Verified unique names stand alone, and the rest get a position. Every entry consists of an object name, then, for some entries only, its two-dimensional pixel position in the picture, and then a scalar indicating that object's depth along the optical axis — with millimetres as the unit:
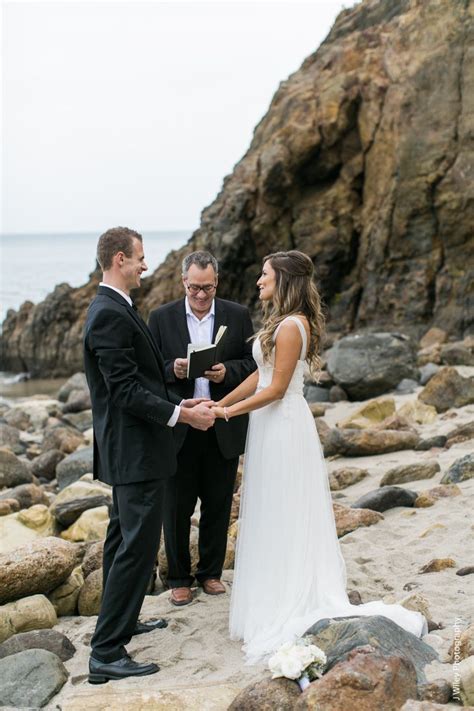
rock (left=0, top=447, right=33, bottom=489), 11367
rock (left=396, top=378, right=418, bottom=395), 14016
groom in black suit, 4836
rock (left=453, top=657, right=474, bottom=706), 3988
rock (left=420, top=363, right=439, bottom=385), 14566
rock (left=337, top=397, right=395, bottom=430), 12422
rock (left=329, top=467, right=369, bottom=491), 9117
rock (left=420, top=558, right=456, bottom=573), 6043
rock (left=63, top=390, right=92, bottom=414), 18344
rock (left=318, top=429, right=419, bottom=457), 10234
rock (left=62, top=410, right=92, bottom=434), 16625
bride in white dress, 5227
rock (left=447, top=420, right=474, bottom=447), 10016
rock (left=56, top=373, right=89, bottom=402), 21047
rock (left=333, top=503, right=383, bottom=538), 7215
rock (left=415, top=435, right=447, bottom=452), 10008
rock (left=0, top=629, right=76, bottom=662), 5344
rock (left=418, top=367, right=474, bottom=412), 12297
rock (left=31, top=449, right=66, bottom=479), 12578
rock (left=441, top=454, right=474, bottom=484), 8148
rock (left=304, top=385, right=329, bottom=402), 14703
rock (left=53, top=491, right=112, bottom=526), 8852
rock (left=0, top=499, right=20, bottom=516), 9573
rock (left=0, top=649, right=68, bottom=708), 4730
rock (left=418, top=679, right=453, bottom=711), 4059
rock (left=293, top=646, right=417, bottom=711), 3873
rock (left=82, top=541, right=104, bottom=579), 6828
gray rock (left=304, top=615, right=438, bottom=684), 4371
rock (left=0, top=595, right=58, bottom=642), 5832
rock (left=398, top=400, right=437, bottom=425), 11758
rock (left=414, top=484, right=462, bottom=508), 7594
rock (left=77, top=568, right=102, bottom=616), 6265
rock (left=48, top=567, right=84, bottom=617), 6316
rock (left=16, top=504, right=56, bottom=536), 8672
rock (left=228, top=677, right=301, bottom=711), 4152
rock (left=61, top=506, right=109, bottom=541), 8406
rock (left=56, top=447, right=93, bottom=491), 11695
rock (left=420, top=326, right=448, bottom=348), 18859
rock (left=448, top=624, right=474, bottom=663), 4449
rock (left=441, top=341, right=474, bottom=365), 15570
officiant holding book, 6047
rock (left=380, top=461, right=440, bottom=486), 8602
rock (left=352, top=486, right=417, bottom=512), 7723
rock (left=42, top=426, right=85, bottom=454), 13703
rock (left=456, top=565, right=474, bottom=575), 5848
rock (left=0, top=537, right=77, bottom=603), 6086
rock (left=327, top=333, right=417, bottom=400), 14211
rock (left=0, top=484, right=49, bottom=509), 10180
